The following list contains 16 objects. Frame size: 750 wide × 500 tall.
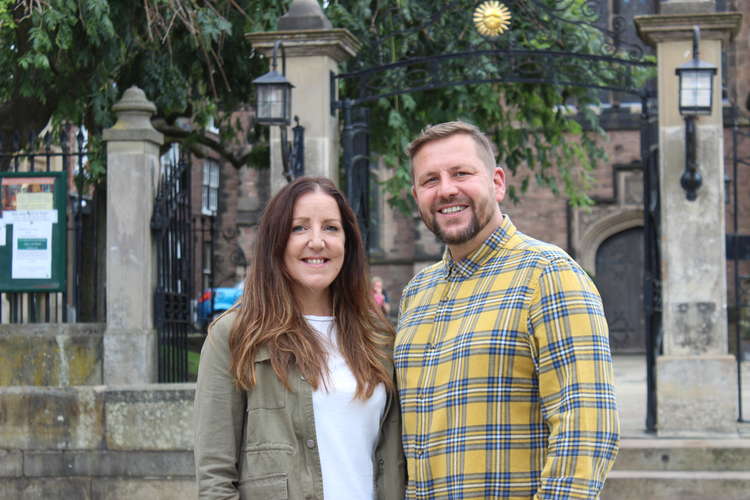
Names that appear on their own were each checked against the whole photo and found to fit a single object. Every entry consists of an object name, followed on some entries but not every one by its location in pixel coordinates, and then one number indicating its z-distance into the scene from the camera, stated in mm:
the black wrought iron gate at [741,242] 8812
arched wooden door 23281
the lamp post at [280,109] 8422
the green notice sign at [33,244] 8250
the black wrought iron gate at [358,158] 9125
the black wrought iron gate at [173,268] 8109
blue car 10440
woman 3033
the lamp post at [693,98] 8078
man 2676
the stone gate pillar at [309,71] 8844
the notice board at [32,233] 8234
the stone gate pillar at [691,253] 8078
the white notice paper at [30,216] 8266
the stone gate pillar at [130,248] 7941
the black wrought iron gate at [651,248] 8555
